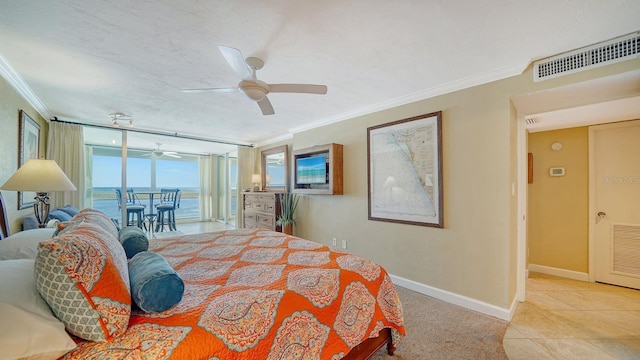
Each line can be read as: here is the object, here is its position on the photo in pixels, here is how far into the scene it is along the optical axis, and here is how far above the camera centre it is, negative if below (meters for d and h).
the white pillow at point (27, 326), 0.75 -0.48
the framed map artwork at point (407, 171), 2.73 +0.14
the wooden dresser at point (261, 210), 4.55 -0.57
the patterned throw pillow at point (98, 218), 1.57 -0.26
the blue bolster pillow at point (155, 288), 1.03 -0.47
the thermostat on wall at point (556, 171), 3.42 +0.17
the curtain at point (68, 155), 3.85 +0.43
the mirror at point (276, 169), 5.02 +0.29
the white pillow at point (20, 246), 1.48 -0.42
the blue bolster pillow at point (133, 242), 1.79 -0.46
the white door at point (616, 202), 2.93 -0.25
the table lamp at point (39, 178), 1.95 +0.02
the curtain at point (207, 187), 7.93 -0.18
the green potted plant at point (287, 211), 4.41 -0.55
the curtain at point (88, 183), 4.52 -0.04
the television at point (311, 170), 3.89 +0.20
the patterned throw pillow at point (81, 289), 0.87 -0.40
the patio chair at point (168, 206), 6.25 -0.64
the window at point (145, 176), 6.57 +0.17
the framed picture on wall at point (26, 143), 2.64 +0.45
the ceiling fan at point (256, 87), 1.95 +0.80
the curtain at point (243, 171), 5.97 +0.27
